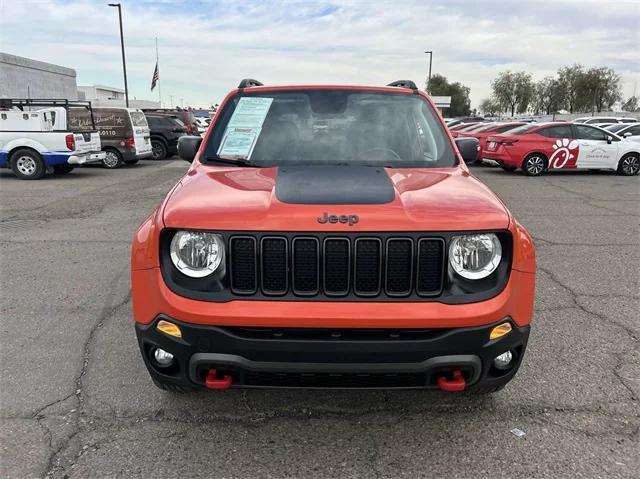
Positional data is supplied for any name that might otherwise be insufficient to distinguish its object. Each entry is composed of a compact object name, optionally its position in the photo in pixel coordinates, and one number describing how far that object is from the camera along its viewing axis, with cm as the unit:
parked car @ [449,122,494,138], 1845
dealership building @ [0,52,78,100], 3428
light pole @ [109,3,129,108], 2859
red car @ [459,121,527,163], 1590
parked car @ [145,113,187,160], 1891
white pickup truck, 1257
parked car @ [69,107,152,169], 1516
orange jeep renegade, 220
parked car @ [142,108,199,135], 1980
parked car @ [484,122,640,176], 1434
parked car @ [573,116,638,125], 2842
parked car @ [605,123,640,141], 1934
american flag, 3553
